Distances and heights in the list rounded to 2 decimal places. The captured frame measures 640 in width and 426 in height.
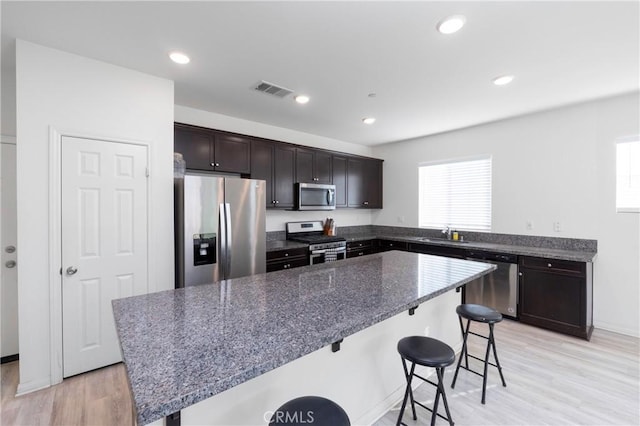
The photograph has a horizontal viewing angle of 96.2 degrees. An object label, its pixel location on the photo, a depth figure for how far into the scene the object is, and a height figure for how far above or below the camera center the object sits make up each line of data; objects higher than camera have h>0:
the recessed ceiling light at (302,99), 3.15 +1.26
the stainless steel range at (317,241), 4.02 -0.43
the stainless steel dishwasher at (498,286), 3.54 -0.96
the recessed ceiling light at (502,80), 2.66 +1.25
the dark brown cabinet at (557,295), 3.04 -0.94
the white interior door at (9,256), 2.58 -0.41
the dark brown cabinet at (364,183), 5.08 +0.53
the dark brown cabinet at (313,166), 4.32 +0.71
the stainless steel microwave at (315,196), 4.26 +0.23
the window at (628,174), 3.13 +0.41
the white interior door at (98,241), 2.32 -0.25
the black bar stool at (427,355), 1.56 -0.80
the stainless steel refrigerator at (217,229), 2.78 -0.18
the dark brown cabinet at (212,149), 3.24 +0.75
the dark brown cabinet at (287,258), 3.55 -0.61
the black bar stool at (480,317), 2.12 -0.80
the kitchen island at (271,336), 0.87 -0.48
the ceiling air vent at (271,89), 2.84 +1.26
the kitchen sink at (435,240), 4.34 -0.45
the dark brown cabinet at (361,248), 4.64 -0.61
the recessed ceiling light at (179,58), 2.30 +1.26
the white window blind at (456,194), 4.30 +0.27
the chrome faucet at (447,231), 4.54 -0.32
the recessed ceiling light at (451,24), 1.83 +1.23
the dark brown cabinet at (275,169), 3.85 +0.59
